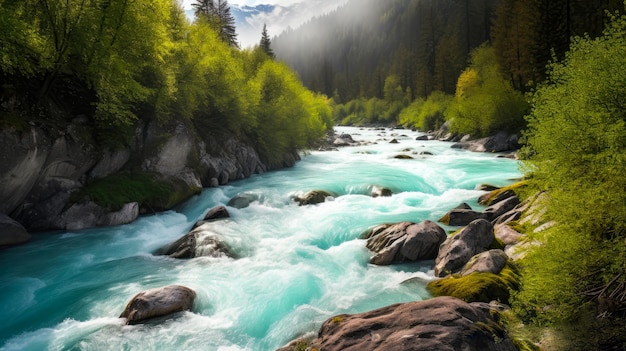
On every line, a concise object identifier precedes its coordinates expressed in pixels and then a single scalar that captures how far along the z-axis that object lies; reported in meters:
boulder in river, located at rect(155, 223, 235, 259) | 15.96
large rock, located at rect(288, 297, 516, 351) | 6.46
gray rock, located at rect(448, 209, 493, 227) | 17.44
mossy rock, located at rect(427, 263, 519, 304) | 9.99
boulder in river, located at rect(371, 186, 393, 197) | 24.50
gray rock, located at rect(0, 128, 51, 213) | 16.22
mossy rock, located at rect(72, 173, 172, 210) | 20.23
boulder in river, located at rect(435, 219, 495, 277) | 12.59
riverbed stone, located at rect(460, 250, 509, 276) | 11.20
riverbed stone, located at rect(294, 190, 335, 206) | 23.78
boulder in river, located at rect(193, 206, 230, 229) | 20.38
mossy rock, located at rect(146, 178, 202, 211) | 22.56
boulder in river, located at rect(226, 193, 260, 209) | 23.22
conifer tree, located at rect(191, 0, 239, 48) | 61.16
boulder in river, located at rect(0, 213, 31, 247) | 16.64
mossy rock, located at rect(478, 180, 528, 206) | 19.00
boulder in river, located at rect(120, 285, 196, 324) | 10.67
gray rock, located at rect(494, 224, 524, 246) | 13.48
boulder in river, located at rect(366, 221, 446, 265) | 14.33
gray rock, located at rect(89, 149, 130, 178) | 21.47
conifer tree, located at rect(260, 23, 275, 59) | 72.19
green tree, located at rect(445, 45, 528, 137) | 41.12
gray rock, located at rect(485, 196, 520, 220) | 17.33
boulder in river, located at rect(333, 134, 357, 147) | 57.39
